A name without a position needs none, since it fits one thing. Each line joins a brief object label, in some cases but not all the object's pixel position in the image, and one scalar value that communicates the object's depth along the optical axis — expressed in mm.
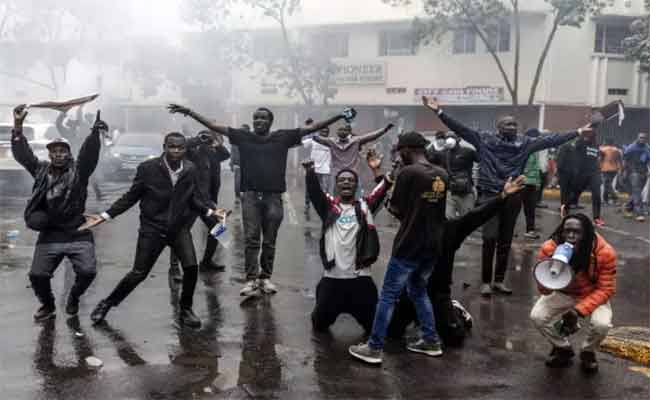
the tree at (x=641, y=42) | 19214
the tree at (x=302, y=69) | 25484
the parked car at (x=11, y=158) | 15336
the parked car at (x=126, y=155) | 18359
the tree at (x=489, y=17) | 21562
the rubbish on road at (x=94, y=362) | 4973
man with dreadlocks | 5199
